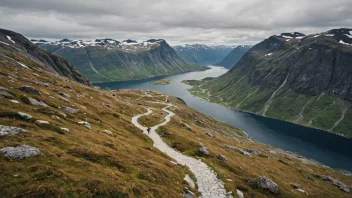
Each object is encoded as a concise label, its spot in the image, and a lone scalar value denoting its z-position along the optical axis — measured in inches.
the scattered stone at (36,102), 2027.3
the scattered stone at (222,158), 2191.2
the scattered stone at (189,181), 1464.3
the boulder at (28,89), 2304.4
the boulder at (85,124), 2017.7
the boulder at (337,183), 2966.3
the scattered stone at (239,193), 1502.8
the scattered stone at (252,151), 3473.4
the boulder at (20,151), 1033.9
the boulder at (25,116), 1552.7
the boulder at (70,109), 2322.8
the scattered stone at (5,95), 1888.0
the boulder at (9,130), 1227.8
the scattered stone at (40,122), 1551.8
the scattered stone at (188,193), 1289.1
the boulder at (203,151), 2228.2
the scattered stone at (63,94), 3056.6
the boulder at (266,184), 1743.6
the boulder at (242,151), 3103.8
